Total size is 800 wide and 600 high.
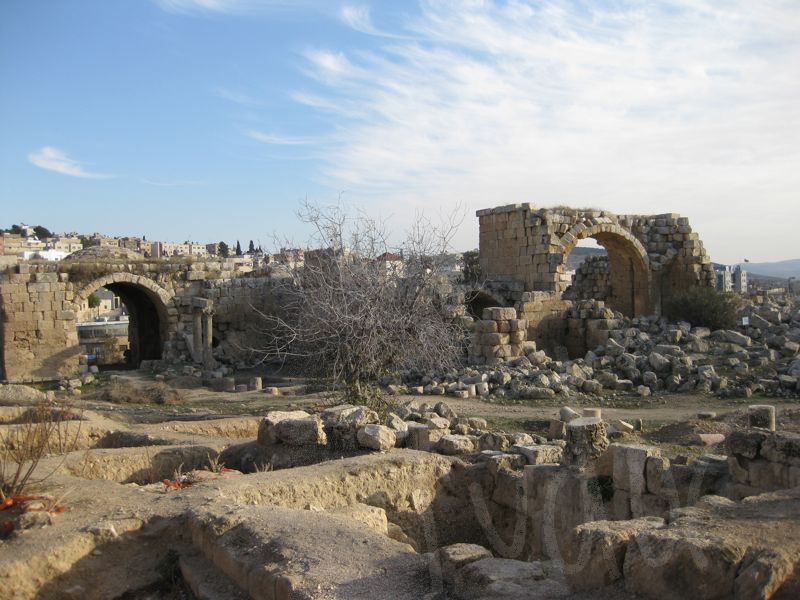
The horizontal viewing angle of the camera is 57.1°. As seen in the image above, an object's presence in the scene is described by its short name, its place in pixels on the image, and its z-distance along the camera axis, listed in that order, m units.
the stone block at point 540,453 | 6.86
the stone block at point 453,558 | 3.87
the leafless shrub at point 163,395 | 13.70
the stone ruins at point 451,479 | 3.69
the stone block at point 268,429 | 7.48
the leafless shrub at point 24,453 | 4.97
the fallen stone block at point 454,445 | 7.18
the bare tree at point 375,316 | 11.39
